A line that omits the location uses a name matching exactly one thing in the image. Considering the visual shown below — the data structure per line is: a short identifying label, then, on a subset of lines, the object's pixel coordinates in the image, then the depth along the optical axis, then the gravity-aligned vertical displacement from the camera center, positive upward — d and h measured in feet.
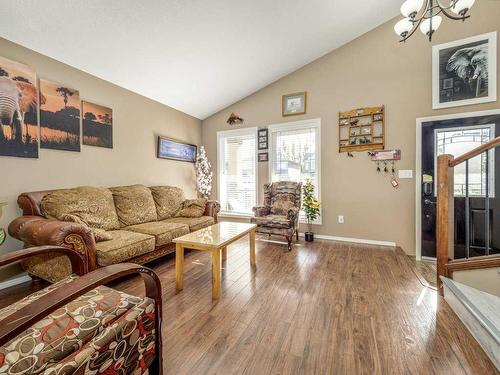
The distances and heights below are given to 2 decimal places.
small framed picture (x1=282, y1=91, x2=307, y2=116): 13.20 +4.95
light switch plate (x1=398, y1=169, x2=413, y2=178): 10.87 +0.55
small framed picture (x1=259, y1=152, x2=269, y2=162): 14.29 +1.88
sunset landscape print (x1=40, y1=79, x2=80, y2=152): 8.01 +2.65
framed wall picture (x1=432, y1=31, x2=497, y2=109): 9.59 +5.11
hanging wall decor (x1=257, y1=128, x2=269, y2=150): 14.25 +3.04
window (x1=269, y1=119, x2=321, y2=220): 13.09 +2.06
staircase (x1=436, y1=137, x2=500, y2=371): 4.50 -2.61
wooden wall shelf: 11.44 +2.95
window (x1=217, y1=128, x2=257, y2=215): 14.93 +1.03
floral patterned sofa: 6.23 -1.38
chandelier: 6.13 +5.04
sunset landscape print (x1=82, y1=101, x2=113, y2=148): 9.30 +2.70
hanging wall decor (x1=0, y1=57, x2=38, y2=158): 7.00 +2.56
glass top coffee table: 6.43 -1.78
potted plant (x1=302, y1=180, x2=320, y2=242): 12.41 -1.11
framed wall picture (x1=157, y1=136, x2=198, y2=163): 12.94 +2.28
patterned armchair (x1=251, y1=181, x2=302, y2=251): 11.15 -1.42
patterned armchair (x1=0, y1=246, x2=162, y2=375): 2.48 -1.96
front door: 9.29 +0.19
